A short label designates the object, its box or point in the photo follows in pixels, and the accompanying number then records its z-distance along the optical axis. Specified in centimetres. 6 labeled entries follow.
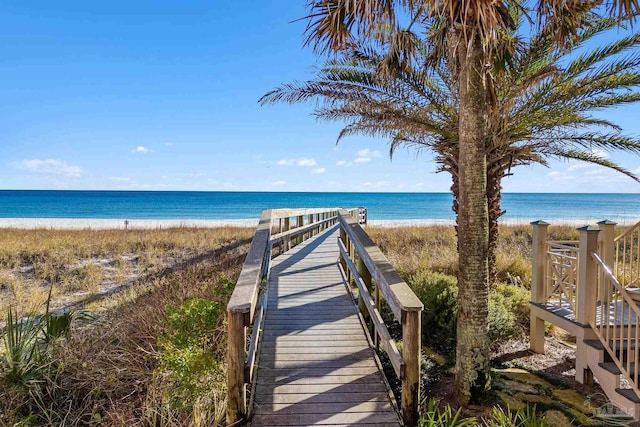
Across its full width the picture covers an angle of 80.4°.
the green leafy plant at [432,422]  290
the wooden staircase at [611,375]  402
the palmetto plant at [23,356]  385
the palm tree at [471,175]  401
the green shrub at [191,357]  337
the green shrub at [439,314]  594
